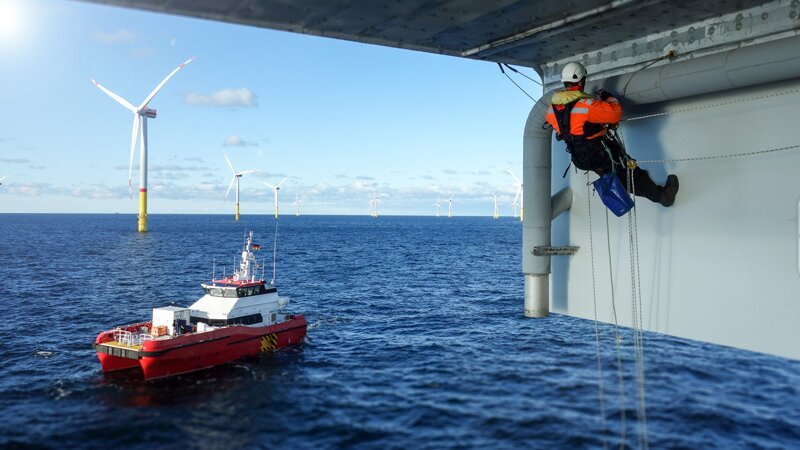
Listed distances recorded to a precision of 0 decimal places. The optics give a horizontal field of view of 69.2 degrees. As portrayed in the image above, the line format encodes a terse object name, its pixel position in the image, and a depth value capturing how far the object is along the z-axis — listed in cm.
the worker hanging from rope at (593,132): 858
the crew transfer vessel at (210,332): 2728
